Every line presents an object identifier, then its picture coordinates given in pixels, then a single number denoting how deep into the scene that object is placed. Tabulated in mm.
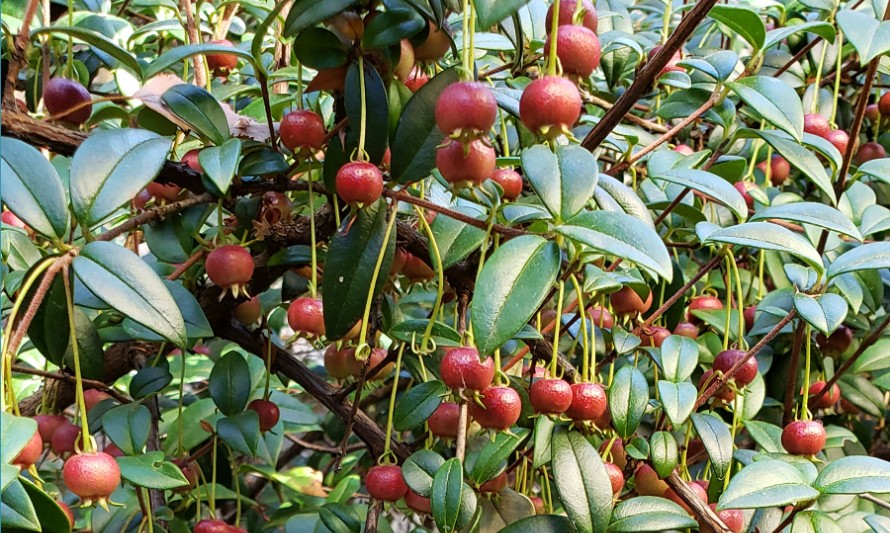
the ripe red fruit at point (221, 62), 381
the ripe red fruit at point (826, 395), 390
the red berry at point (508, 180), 323
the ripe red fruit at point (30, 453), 266
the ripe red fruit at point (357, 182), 288
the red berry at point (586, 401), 303
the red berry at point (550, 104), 268
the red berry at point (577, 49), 283
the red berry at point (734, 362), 341
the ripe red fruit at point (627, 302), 341
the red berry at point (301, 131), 309
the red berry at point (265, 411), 358
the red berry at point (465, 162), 278
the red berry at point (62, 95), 332
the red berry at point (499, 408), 288
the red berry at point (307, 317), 311
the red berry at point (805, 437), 334
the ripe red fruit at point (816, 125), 380
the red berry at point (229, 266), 314
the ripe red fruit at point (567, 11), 307
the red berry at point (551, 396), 293
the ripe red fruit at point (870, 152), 449
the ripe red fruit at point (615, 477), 320
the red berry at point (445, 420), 330
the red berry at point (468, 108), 268
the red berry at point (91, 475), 271
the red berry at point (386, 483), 318
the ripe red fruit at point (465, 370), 281
